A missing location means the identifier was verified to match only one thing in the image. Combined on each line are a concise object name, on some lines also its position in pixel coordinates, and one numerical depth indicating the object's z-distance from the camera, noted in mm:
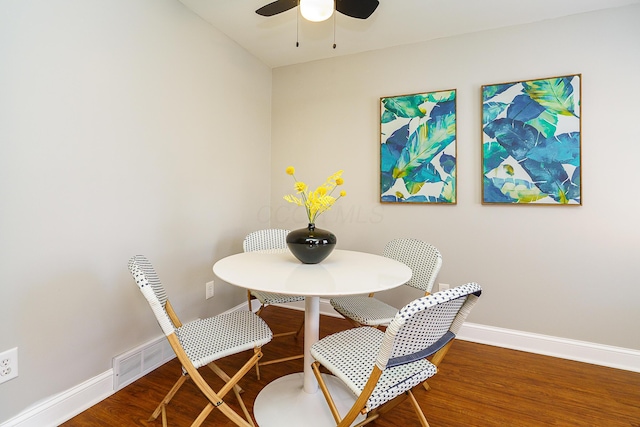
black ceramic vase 1679
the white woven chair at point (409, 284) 1812
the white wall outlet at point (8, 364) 1315
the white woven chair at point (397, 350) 986
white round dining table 1353
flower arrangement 1753
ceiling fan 1671
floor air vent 1771
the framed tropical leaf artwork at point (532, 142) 2174
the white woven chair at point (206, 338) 1248
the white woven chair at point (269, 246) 2107
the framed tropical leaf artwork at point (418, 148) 2506
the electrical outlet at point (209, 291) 2462
